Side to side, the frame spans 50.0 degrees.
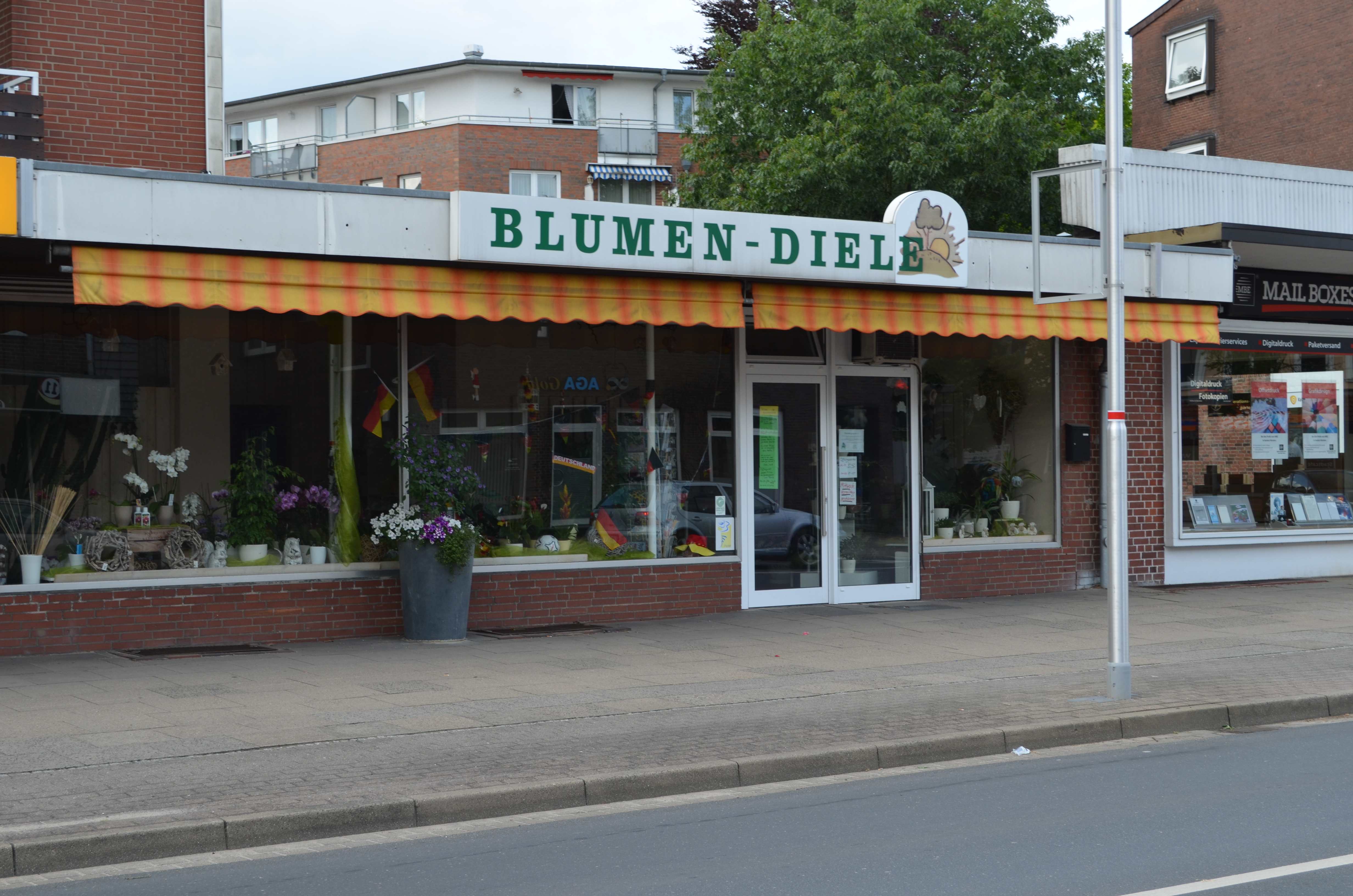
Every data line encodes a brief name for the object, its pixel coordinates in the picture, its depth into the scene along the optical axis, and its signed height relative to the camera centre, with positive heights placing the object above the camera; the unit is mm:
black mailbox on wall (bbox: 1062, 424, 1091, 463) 15688 +46
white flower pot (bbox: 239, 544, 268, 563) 11953 -811
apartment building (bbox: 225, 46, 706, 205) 47750 +11050
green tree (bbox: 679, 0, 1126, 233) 32344 +8067
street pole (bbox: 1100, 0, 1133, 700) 9312 +439
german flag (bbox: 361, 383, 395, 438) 12555 +376
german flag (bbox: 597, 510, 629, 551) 13492 -749
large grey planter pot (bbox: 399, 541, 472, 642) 11805 -1164
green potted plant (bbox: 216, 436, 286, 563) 11984 -392
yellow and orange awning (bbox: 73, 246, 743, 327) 10258 +1259
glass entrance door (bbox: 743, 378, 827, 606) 14102 -415
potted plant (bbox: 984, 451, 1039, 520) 15711 -346
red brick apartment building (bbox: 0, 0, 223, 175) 13570 +3638
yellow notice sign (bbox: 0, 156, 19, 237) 9758 +1735
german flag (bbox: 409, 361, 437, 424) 12703 +580
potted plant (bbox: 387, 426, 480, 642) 11742 -782
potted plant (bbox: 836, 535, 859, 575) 14594 -1029
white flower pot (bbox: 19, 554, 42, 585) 11141 -857
